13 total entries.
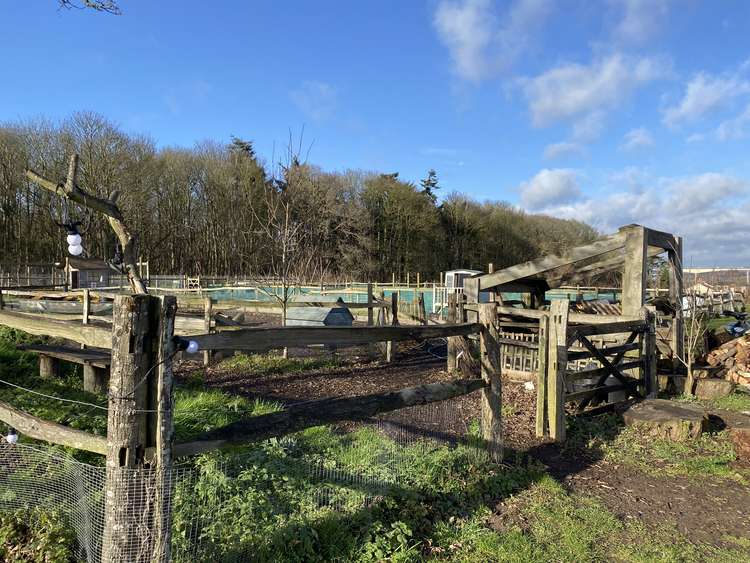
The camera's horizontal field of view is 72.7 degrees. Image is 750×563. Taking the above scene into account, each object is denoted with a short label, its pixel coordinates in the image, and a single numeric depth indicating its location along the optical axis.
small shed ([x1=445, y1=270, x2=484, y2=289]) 35.16
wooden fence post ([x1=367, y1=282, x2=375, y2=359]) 11.20
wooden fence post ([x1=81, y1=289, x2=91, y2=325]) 9.70
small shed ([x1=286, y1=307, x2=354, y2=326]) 12.48
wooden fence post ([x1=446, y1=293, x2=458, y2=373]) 9.71
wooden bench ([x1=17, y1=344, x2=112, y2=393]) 6.73
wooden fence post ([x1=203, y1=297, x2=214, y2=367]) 8.48
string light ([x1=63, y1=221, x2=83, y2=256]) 3.32
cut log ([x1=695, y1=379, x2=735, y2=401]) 8.10
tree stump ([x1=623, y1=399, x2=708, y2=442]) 5.77
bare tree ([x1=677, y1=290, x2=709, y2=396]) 8.27
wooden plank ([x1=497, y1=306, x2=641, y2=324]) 7.61
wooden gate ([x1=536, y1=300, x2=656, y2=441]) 5.82
